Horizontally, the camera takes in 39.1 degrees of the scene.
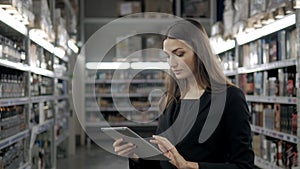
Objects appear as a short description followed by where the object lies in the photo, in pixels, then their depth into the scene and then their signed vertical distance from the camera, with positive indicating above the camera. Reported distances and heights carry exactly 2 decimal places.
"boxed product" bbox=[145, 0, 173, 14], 8.27 +1.61
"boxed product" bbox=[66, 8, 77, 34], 6.82 +1.07
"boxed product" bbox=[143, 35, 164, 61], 7.86 +0.87
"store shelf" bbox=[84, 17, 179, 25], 8.21 +1.32
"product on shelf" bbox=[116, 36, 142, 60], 8.05 +0.79
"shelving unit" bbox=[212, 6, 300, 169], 3.42 -0.06
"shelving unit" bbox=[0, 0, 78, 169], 3.26 -0.08
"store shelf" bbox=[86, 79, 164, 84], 8.41 +0.12
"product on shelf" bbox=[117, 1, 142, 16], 8.38 +1.58
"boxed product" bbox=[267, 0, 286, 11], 3.48 +0.71
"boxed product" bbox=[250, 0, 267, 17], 4.02 +0.79
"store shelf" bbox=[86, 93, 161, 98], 8.14 -0.16
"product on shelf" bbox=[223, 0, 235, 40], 5.44 +0.89
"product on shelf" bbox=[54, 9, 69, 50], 5.47 +0.76
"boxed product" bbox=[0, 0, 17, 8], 2.95 +0.60
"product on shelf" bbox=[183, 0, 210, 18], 8.36 +1.57
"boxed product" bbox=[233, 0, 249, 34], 4.67 +0.82
